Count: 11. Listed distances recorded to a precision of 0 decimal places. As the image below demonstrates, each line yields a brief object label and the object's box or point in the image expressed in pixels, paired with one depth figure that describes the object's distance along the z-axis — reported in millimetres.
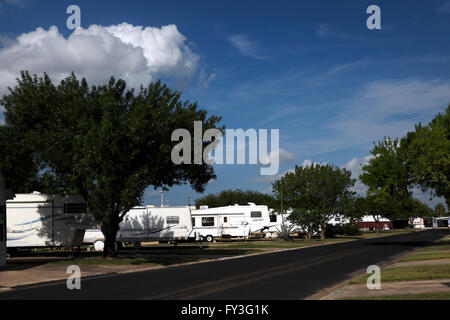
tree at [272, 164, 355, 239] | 57844
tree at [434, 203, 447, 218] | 185800
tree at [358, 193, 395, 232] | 83112
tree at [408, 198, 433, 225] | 111450
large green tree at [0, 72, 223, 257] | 22859
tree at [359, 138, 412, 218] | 38250
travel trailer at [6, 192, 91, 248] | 32281
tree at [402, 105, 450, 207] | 34000
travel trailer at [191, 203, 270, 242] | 54312
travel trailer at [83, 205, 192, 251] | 42656
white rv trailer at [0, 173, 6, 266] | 23922
